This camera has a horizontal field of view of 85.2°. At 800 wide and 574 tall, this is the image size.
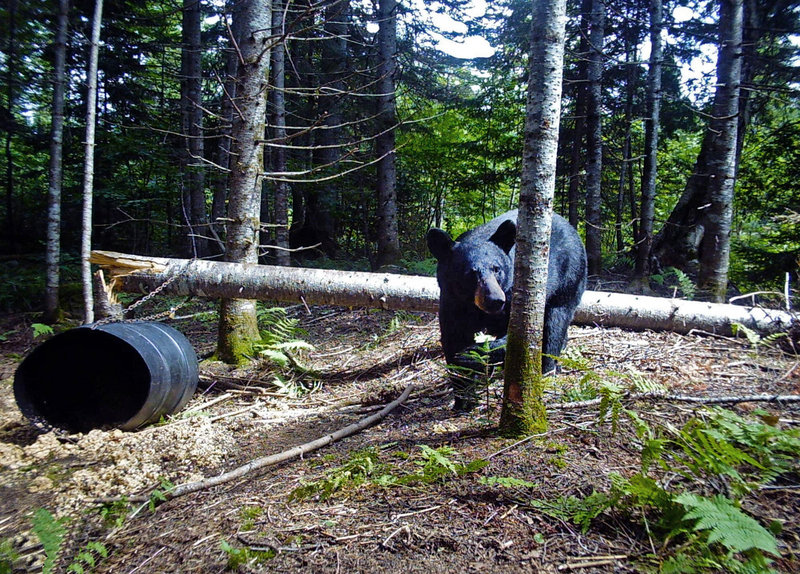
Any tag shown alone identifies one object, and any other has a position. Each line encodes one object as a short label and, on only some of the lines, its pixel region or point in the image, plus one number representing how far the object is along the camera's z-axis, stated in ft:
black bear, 11.59
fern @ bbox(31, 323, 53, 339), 21.04
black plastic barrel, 12.48
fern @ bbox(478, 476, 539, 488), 6.78
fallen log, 16.89
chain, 15.93
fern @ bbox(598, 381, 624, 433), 7.86
